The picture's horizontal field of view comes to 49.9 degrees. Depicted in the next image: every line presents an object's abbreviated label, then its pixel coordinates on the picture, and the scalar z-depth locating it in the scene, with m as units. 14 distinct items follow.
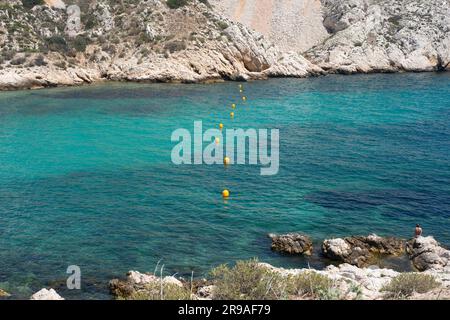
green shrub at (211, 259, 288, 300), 15.02
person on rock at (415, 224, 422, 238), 27.27
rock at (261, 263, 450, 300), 15.23
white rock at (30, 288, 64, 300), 17.78
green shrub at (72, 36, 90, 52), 83.19
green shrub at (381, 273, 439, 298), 15.87
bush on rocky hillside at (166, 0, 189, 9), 91.77
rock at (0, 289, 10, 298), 20.94
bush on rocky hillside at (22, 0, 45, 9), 86.89
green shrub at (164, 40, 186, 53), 83.75
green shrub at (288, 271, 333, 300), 15.39
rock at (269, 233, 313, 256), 25.94
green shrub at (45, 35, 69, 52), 80.69
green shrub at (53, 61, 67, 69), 77.94
